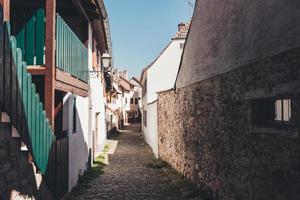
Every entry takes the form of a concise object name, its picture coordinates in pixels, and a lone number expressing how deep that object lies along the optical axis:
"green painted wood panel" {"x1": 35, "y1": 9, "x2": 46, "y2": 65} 6.36
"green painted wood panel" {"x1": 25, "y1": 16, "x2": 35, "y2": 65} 6.35
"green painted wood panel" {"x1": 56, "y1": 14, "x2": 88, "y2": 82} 6.71
